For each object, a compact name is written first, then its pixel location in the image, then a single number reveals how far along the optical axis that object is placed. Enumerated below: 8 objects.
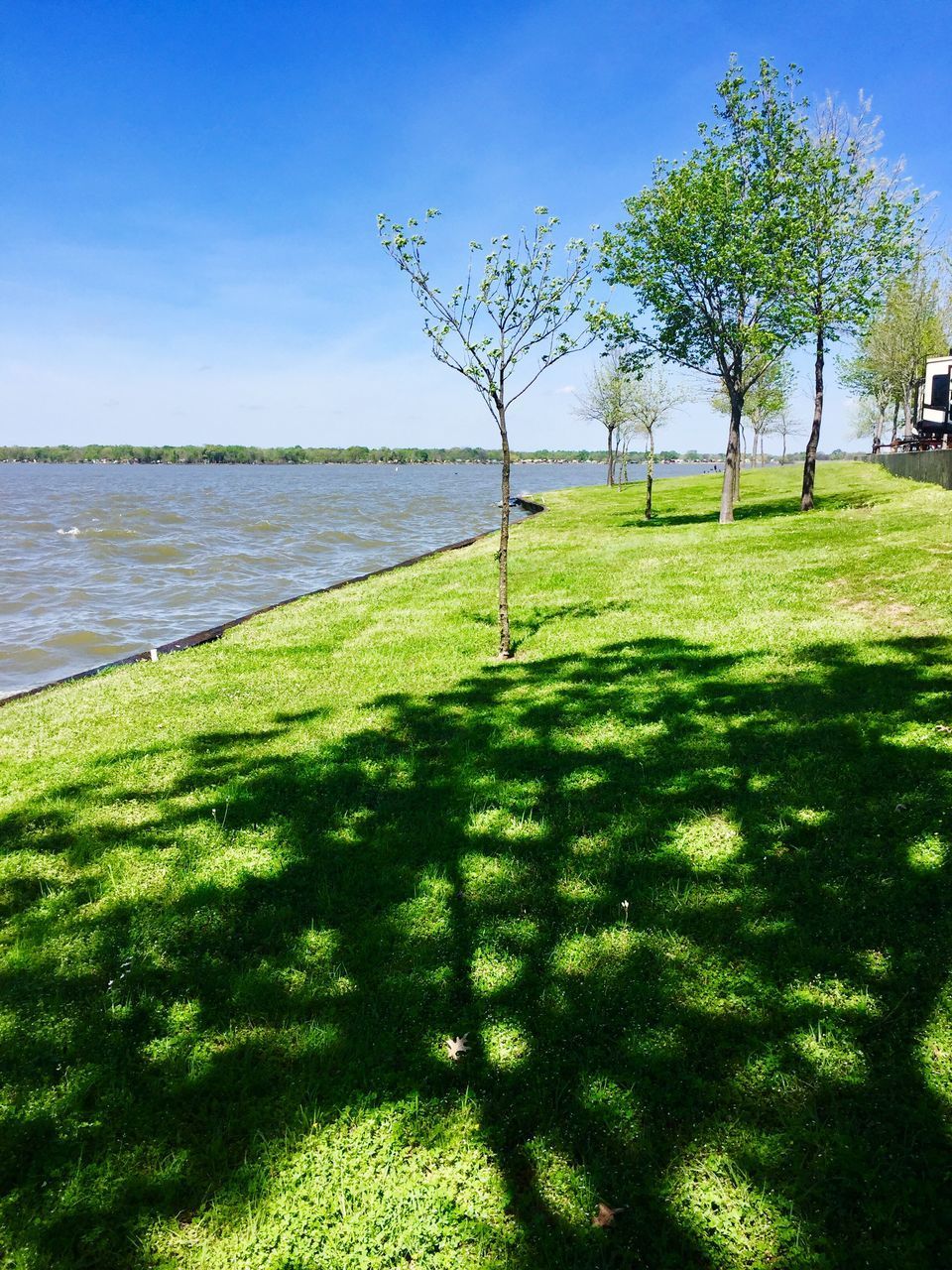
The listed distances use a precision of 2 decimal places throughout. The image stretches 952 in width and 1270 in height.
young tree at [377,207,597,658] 8.98
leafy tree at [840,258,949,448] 42.62
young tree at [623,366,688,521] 47.62
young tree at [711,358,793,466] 51.16
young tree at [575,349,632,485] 51.81
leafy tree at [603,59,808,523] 20.77
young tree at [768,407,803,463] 98.41
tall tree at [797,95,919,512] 21.55
